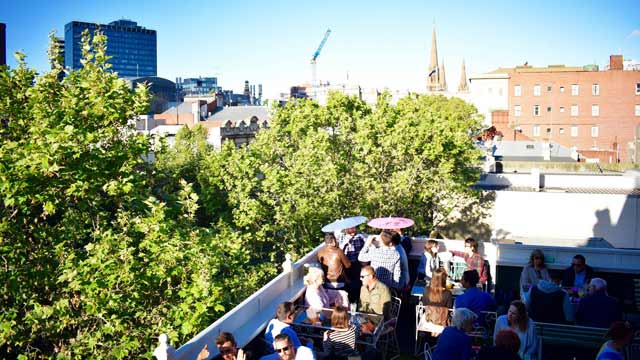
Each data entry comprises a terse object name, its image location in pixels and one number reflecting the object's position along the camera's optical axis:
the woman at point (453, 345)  7.31
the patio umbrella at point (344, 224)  12.18
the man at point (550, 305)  9.06
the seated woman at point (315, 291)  9.50
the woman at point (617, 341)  6.91
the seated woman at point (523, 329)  7.74
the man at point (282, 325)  7.81
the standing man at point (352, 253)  11.70
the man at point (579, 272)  10.84
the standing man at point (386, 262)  10.99
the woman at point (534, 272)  10.59
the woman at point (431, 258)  11.78
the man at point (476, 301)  9.34
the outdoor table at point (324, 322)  8.89
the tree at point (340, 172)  18.37
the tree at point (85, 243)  8.10
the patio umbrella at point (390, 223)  13.04
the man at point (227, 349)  6.68
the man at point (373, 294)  9.62
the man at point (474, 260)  11.38
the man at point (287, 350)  6.99
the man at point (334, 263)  11.05
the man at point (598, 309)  8.80
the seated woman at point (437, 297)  9.38
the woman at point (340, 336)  8.41
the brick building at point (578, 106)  75.31
